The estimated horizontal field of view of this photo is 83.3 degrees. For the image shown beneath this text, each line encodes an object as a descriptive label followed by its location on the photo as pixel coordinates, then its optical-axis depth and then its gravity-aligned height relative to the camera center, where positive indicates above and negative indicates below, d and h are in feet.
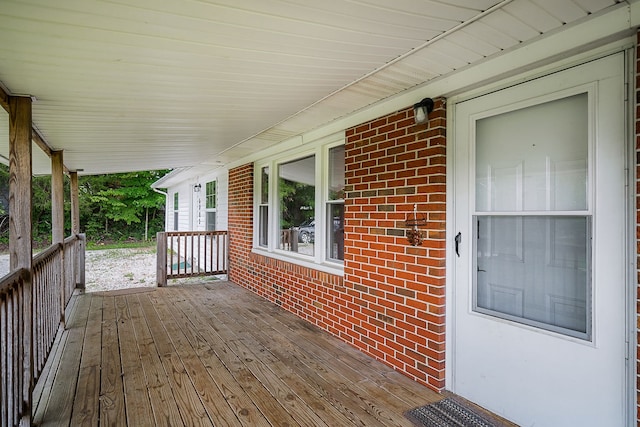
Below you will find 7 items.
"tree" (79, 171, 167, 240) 59.88 +1.64
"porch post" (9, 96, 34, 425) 8.20 +0.33
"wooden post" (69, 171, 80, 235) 20.58 +0.12
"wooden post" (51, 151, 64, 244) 14.97 +0.76
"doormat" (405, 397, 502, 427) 7.55 -4.45
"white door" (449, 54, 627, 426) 6.31 -0.79
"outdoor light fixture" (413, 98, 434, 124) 8.94 +2.55
